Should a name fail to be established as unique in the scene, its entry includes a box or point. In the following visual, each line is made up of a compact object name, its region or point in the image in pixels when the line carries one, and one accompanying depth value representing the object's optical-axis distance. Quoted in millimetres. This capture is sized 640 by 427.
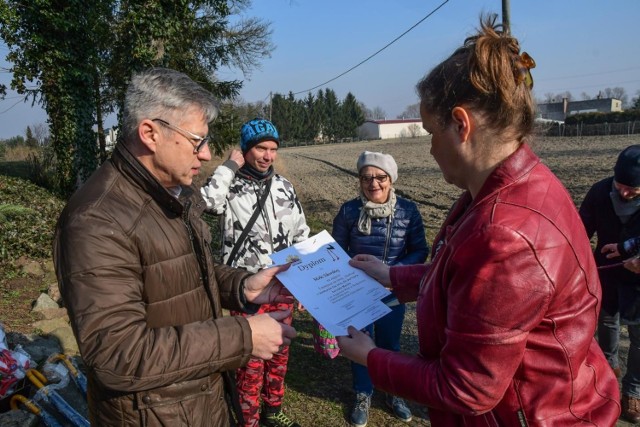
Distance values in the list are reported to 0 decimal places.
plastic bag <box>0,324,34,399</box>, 3254
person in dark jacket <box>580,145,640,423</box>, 3781
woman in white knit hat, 3838
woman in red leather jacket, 1274
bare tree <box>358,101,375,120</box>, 118388
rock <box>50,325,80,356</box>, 4688
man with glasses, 1556
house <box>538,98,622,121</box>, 79375
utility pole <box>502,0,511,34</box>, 9577
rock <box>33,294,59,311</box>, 5793
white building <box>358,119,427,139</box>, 92312
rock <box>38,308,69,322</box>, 5577
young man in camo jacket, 3512
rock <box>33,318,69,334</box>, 5047
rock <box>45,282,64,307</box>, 6211
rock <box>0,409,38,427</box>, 2966
